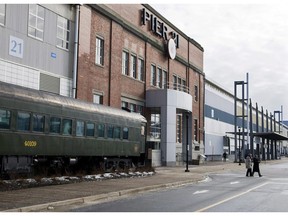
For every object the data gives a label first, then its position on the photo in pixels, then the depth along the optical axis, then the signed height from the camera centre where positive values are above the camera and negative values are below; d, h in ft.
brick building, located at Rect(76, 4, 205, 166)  99.66 +20.61
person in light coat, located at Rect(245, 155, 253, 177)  94.48 -4.31
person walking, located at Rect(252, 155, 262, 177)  93.67 -4.22
